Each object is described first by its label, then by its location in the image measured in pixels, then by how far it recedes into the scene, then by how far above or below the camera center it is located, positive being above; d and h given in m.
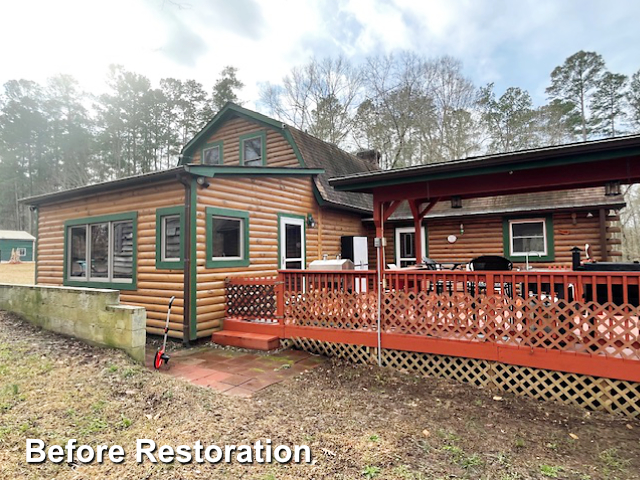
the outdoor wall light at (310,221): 9.32 +1.03
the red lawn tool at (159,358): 4.74 -1.26
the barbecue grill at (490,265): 4.80 -0.09
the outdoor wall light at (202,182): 6.21 +1.40
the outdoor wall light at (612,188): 4.13 +0.80
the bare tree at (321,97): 21.75 +9.98
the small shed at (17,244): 32.69 +1.97
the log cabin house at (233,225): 6.35 +0.85
